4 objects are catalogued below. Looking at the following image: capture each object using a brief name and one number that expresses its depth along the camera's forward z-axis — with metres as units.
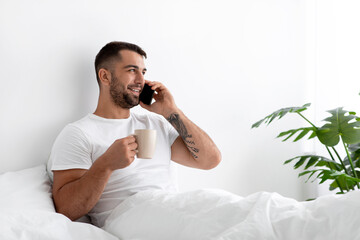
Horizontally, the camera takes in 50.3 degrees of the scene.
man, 1.41
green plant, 1.85
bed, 0.94
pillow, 1.31
